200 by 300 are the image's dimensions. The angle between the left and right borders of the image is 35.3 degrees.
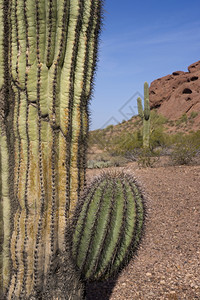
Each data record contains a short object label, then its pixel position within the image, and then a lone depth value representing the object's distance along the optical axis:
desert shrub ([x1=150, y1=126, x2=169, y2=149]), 18.55
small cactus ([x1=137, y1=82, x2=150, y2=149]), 16.47
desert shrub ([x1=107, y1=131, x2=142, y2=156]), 16.09
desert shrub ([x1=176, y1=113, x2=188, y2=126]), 36.31
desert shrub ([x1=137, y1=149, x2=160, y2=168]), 11.43
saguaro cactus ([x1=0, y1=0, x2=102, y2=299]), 2.35
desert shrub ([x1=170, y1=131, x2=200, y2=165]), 11.33
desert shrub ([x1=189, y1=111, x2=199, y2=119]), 36.56
